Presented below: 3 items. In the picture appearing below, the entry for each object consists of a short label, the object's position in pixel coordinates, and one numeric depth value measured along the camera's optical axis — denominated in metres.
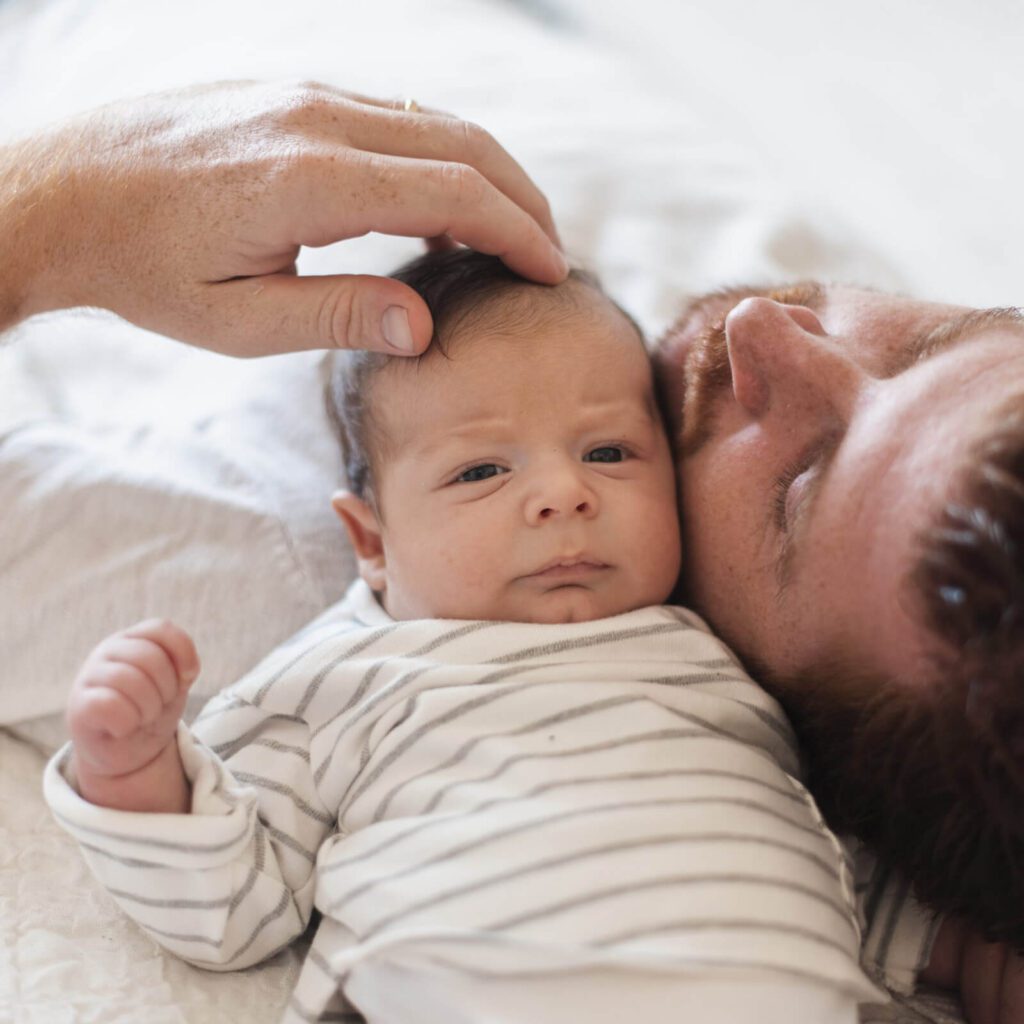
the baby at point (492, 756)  0.43
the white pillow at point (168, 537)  0.57
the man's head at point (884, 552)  0.43
